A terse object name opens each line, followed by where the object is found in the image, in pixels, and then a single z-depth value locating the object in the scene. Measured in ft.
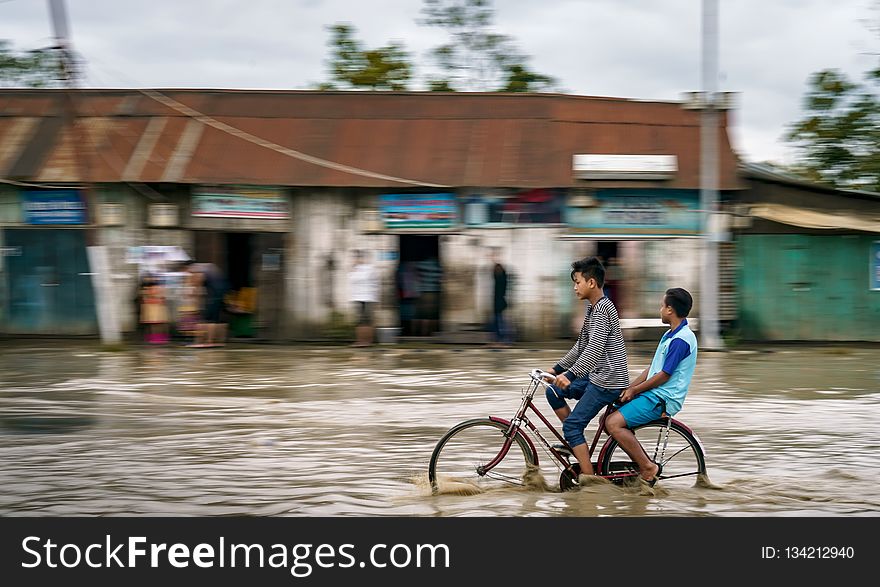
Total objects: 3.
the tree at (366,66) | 118.73
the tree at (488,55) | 124.47
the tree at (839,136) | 105.91
